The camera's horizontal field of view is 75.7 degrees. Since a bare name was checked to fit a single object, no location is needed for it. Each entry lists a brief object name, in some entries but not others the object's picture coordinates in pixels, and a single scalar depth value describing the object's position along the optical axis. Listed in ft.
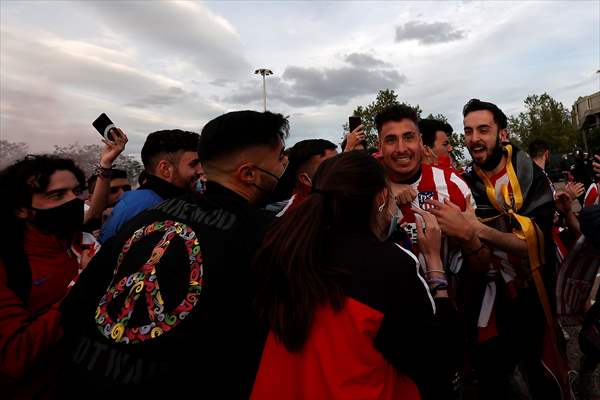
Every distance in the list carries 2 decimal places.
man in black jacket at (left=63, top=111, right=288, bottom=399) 4.46
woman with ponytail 4.18
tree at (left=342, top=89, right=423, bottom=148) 101.19
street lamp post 107.93
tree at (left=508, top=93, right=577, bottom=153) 142.41
